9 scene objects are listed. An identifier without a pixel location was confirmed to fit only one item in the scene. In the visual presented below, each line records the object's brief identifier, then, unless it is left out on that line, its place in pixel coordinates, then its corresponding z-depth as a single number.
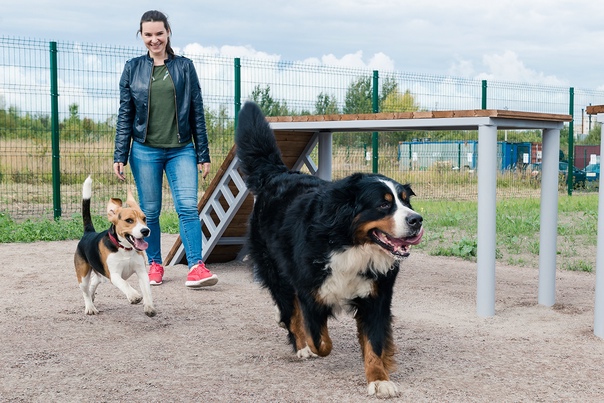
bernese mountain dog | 3.23
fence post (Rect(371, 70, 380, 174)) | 12.58
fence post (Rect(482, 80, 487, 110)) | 14.39
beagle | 4.64
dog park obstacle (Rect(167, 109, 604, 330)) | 4.84
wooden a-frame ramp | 6.31
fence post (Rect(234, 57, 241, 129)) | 11.09
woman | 5.71
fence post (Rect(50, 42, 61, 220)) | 10.24
